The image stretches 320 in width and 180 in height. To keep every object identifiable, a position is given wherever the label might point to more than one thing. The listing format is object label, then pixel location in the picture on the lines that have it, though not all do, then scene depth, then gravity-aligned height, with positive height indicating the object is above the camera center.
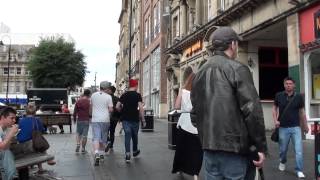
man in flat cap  2.63 -0.07
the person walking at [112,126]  9.51 -0.53
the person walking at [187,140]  5.61 -0.54
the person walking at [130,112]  7.88 -0.12
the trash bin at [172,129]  7.70 -0.51
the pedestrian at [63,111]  16.98 -0.22
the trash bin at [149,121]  16.71 -0.69
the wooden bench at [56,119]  16.32 -0.55
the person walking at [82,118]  9.68 -0.31
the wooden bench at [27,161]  5.56 -0.87
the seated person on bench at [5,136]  4.94 -0.40
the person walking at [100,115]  7.83 -0.18
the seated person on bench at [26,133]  6.10 -0.46
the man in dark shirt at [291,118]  6.10 -0.21
